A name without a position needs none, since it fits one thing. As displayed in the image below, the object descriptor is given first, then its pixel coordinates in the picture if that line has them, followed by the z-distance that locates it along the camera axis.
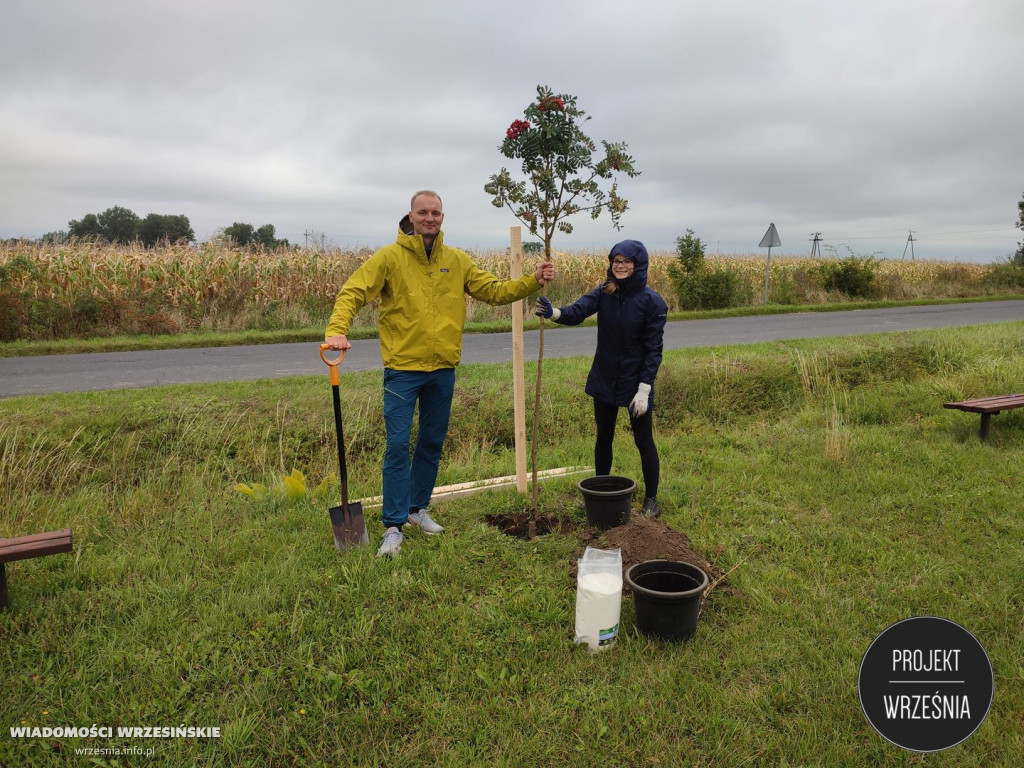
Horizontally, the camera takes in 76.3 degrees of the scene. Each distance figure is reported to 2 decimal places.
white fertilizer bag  3.10
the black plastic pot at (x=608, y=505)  4.30
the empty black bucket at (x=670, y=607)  3.13
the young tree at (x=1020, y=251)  29.63
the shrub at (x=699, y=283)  18.53
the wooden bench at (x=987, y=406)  6.15
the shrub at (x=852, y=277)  22.02
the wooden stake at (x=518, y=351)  4.46
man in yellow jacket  4.07
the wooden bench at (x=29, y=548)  3.31
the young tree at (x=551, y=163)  4.20
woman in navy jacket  4.41
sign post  18.66
